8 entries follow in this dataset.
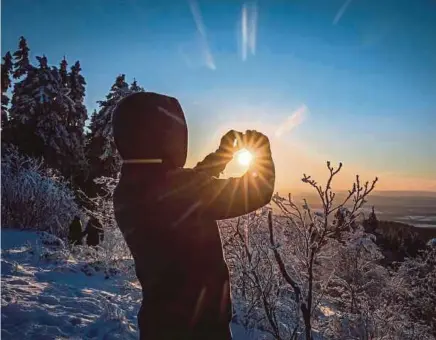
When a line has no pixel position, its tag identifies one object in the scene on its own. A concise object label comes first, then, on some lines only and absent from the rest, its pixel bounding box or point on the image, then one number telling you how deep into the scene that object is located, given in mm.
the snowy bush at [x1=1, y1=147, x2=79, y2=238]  13891
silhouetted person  1304
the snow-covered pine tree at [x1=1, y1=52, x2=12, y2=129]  25609
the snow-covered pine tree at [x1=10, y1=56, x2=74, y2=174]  25828
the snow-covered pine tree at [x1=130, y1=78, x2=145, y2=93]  22150
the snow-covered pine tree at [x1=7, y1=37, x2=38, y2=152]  25630
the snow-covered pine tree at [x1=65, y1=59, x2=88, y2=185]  28047
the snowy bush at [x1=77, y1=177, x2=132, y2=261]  9695
